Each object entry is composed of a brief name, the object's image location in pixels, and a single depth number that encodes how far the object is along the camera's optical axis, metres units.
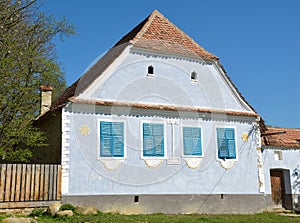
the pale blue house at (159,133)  14.66
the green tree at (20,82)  14.48
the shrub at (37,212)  12.66
